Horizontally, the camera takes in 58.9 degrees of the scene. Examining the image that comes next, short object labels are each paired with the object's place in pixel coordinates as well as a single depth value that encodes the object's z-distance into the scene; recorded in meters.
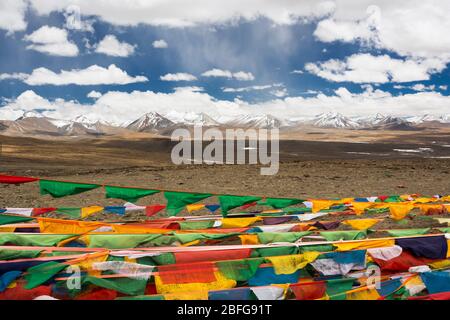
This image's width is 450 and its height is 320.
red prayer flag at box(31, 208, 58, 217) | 10.04
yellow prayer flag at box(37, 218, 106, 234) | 7.64
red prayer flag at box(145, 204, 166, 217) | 10.09
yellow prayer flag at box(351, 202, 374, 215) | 10.24
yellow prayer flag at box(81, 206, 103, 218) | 9.61
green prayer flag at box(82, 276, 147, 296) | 4.88
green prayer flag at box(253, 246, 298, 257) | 5.70
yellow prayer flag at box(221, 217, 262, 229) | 8.42
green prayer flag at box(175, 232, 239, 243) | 6.70
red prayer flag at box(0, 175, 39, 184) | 7.97
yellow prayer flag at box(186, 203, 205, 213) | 10.10
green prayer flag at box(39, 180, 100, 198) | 8.77
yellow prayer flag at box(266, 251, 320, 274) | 5.39
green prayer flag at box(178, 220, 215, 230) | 8.32
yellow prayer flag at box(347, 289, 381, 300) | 4.94
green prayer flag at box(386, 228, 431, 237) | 6.93
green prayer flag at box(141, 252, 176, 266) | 5.41
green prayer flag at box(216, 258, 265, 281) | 5.25
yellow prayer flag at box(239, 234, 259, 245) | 6.90
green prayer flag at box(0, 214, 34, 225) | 8.04
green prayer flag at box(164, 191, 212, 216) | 9.19
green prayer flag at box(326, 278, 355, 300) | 4.88
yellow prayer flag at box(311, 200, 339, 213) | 10.36
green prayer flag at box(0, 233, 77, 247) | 6.42
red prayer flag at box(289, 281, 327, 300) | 4.82
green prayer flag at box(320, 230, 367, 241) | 6.76
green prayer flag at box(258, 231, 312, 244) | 6.78
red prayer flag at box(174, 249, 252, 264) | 5.44
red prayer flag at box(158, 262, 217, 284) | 5.07
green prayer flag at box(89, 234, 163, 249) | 6.30
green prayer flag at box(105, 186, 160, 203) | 9.11
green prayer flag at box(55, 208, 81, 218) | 10.01
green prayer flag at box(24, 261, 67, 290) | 4.93
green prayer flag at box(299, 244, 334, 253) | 5.76
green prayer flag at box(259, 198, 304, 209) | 10.10
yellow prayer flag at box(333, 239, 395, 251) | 5.75
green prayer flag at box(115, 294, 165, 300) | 4.61
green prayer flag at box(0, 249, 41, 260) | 5.66
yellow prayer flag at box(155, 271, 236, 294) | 4.98
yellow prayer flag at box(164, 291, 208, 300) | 4.70
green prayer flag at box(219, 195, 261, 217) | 9.30
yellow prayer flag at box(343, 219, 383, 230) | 7.88
